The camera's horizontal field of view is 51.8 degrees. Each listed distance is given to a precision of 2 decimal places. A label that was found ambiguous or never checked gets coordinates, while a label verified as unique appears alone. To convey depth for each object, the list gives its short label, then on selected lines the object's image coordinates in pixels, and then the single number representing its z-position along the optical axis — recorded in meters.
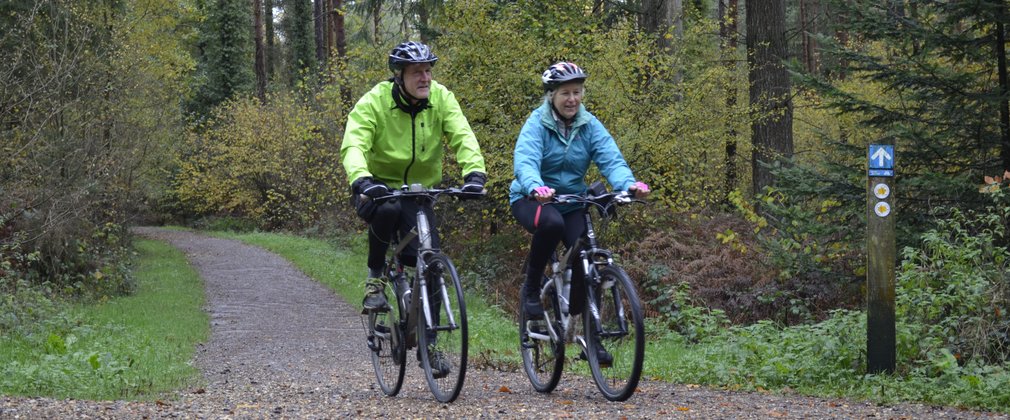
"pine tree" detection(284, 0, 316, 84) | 43.16
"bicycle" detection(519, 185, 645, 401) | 5.63
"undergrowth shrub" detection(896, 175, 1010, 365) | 7.40
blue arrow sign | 6.59
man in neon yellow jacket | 6.02
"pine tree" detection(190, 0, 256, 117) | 45.84
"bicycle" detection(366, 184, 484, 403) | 5.80
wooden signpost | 6.63
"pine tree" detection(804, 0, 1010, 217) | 9.68
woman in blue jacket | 6.05
